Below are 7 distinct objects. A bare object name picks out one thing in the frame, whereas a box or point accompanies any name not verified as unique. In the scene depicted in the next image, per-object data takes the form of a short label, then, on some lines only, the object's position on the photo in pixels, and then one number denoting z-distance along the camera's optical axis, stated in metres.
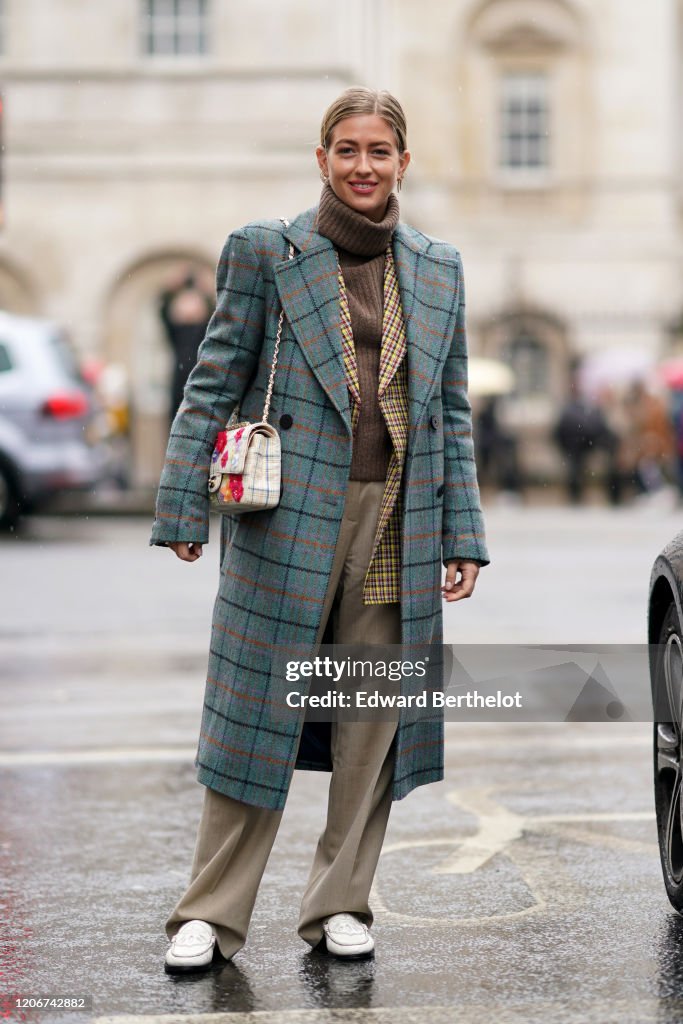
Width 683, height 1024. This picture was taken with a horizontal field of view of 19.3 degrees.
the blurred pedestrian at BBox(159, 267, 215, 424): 19.72
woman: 4.46
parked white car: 18.02
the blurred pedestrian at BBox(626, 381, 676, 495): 25.28
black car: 4.73
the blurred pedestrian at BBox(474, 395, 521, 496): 26.01
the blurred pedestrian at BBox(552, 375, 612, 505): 26.31
